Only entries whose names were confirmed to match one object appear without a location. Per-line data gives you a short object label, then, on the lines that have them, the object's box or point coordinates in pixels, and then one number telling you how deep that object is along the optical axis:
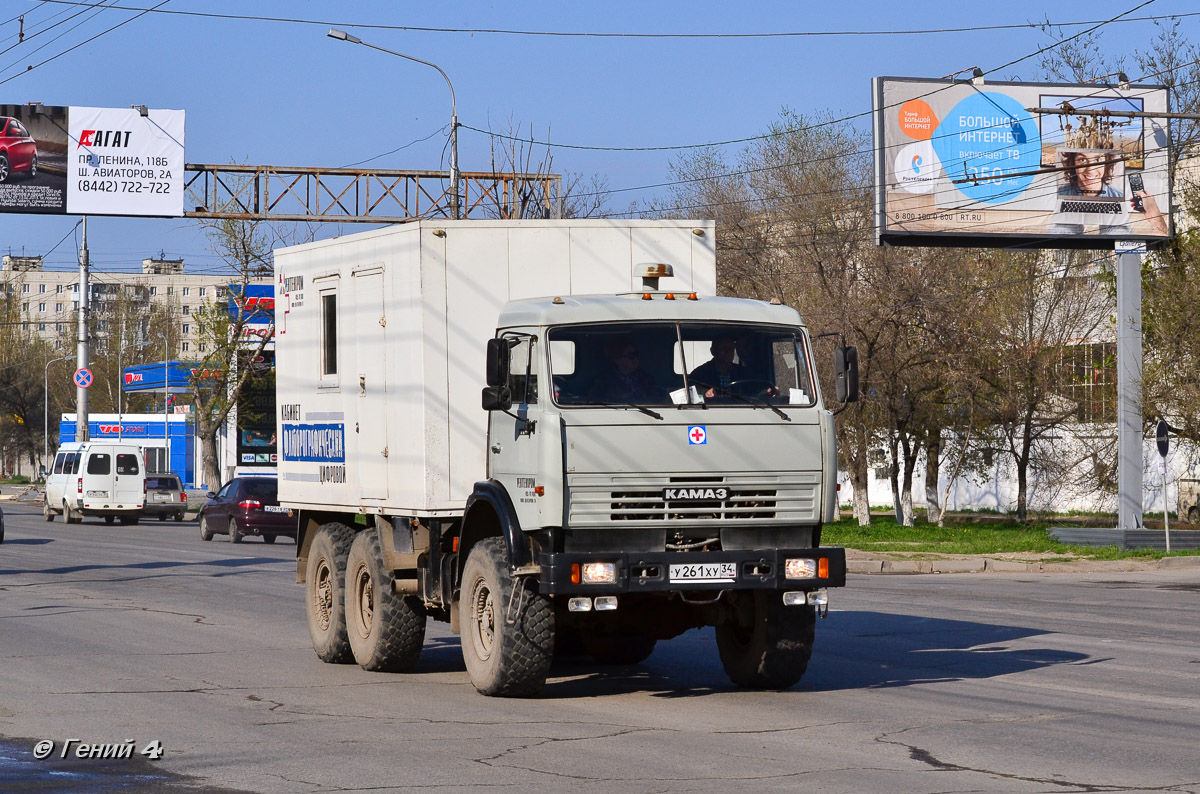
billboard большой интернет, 33.03
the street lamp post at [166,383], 68.43
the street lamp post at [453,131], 31.41
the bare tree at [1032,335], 38.97
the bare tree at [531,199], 37.91
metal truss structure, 38.47
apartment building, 154.00
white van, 44.94
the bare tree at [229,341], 59.47
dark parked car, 36.06
